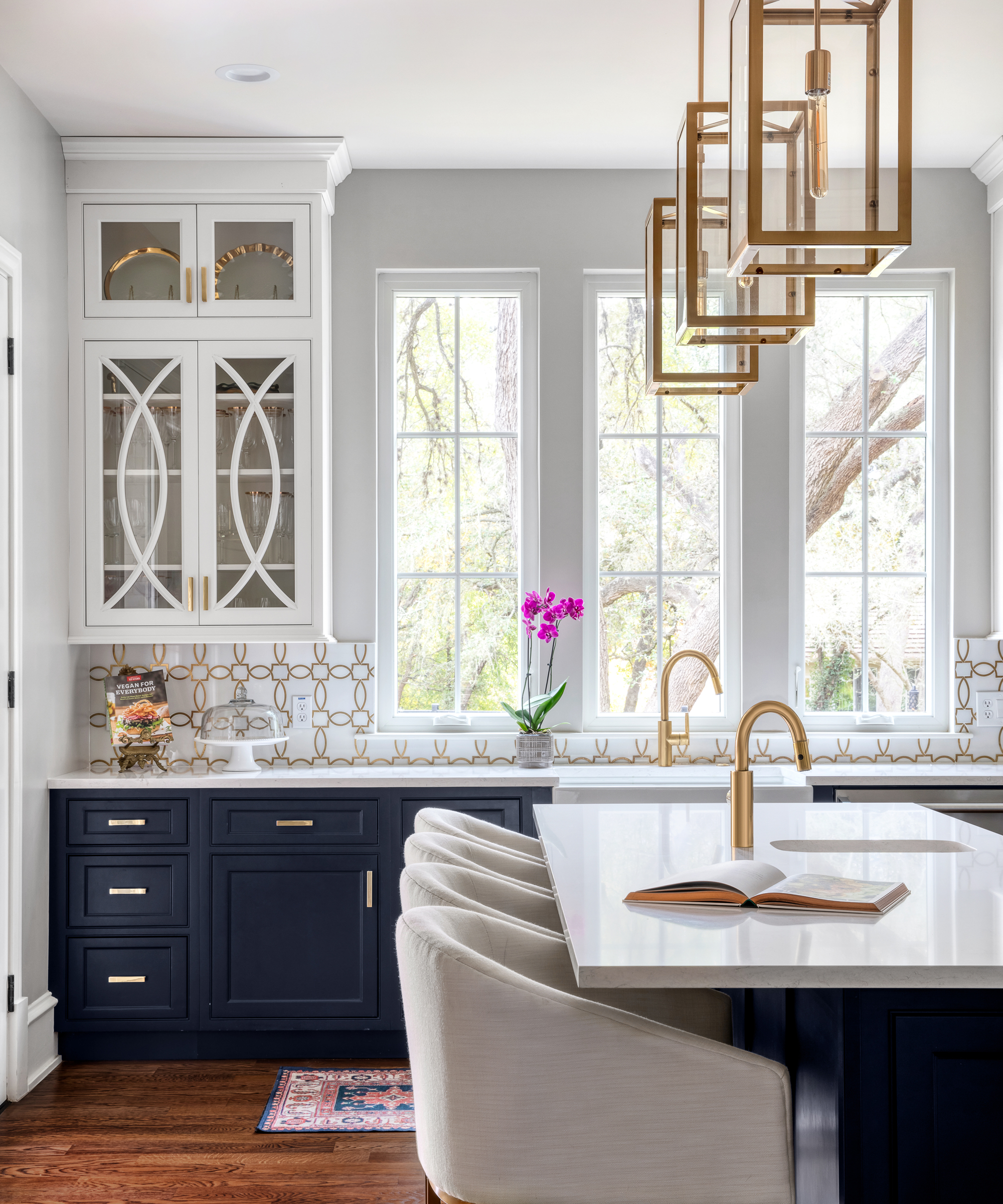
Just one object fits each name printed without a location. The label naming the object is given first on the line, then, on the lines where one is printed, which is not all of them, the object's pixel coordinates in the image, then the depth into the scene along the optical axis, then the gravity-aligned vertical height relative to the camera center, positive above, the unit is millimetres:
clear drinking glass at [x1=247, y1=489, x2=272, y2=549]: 3629 +318
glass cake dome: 3598 -418
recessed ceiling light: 3127 +1565
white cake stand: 3590 -508
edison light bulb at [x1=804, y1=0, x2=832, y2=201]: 1477 +690
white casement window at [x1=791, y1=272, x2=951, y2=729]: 3969 +375
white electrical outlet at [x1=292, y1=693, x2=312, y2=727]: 3830 -382
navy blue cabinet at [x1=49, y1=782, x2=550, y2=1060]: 3400 -968
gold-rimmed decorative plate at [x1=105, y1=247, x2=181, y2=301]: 3629 +1131
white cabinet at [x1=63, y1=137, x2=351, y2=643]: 3607 +721
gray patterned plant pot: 3631 -494
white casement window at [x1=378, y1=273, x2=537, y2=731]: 3979 +446
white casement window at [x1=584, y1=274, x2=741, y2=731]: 3975 +295
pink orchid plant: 3678 -70
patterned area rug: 2943 -1434
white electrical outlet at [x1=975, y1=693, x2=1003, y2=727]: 3869 -398
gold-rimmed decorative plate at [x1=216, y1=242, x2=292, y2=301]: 3631 +1128
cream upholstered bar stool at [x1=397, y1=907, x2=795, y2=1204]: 1453 -678
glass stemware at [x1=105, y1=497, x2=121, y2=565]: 3629 +256
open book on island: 1618 -449
